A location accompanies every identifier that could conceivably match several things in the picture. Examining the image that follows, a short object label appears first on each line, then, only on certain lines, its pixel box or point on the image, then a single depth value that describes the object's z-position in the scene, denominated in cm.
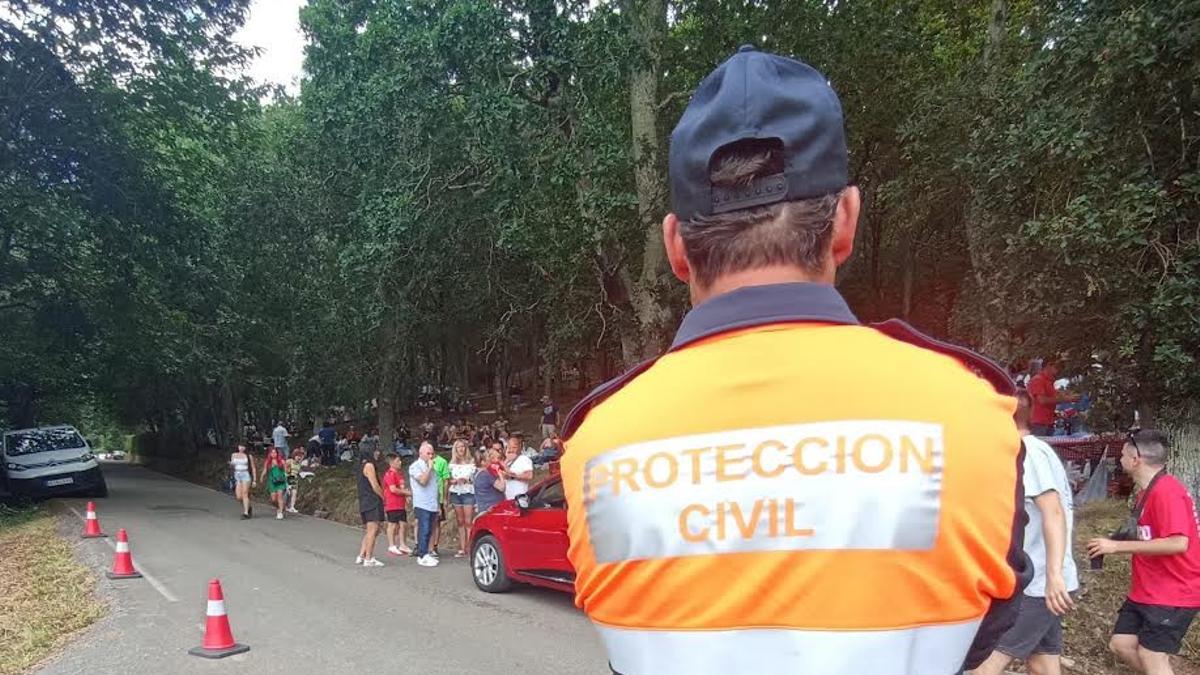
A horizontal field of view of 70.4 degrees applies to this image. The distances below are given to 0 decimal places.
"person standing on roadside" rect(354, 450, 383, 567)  1195
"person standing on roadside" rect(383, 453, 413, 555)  1241
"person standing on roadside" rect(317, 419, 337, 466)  2878
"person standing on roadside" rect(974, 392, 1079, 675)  409
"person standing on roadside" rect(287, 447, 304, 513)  2031
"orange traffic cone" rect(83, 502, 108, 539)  1471
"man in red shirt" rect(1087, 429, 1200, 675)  461
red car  915
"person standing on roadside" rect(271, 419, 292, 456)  2770
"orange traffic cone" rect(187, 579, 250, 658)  714
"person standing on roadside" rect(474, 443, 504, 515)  1192
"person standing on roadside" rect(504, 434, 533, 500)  1180
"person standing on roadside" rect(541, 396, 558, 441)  2312
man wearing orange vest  107
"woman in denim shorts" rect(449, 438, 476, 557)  1270
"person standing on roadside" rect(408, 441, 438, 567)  1193
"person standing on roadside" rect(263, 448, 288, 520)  1875
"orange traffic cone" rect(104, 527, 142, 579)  1084
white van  2041
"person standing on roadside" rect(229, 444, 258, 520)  1838
